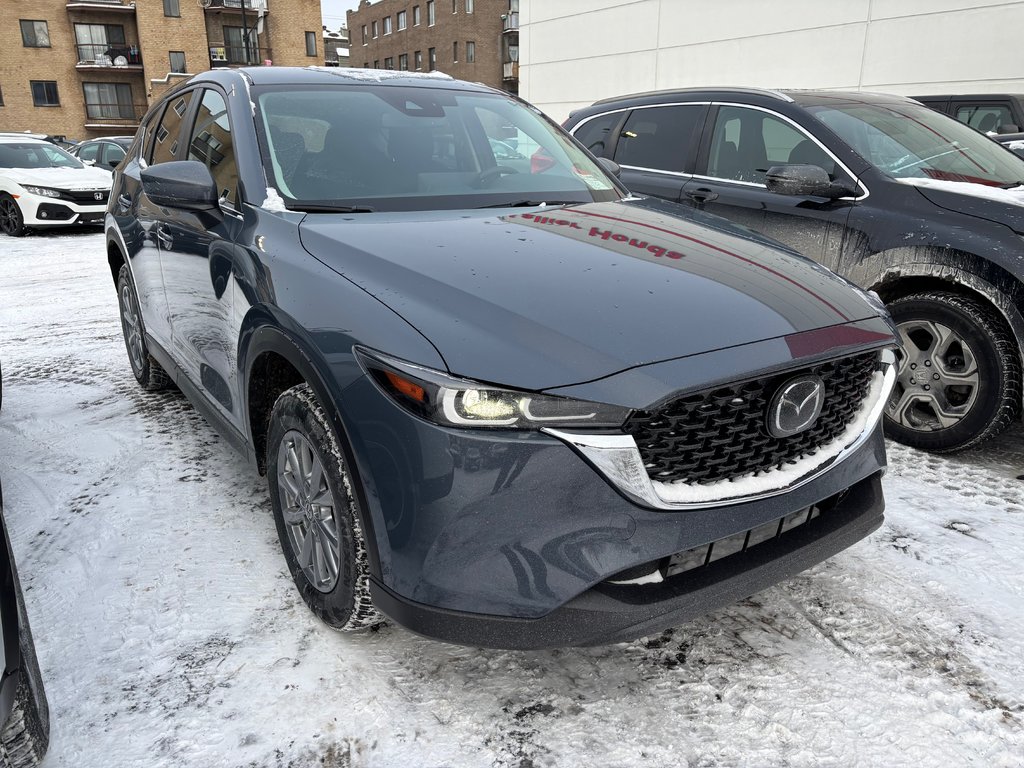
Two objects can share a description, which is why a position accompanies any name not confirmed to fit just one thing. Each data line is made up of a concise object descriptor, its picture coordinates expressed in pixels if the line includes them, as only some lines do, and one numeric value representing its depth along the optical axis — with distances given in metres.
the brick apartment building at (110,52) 42.47
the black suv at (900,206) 3.37
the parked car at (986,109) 8.06
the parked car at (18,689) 1.54
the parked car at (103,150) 17.05
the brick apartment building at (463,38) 53.31
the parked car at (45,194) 11.91
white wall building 13.10
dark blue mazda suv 1.71
